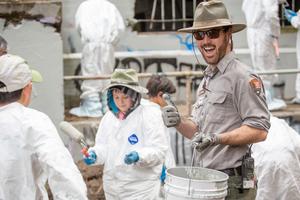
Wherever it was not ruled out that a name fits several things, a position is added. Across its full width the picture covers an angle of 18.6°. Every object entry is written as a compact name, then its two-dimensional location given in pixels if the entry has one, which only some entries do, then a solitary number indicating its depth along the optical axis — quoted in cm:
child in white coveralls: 711
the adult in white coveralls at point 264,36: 1311
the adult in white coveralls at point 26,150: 495
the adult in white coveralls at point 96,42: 1273
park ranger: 501
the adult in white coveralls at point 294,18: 1360
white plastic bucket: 464
